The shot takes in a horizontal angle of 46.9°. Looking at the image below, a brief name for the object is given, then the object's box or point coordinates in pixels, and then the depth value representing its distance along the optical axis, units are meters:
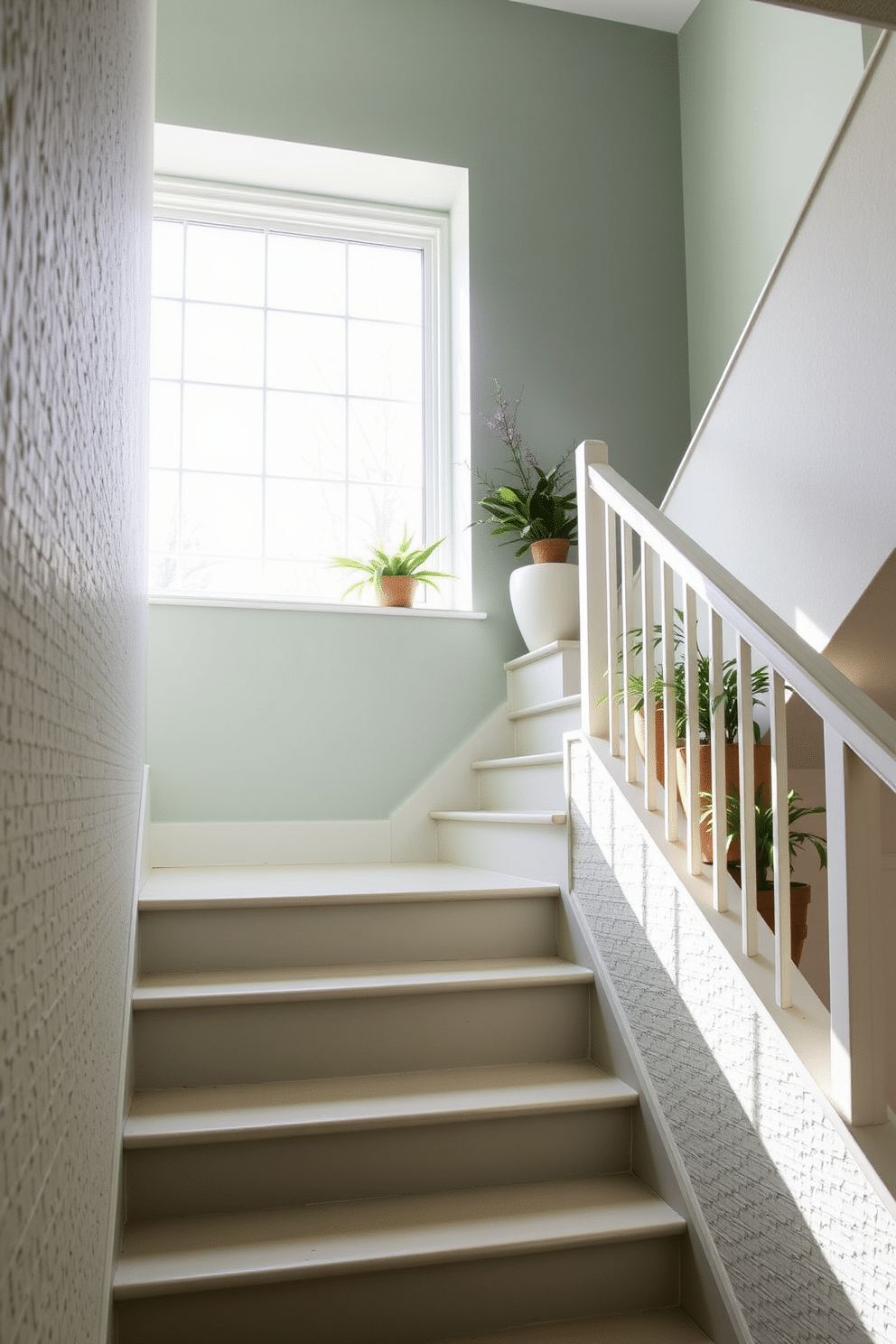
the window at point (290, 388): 3.93
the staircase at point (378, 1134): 1.75
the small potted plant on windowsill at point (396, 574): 3.75
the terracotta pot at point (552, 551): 3.53
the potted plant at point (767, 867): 2.07
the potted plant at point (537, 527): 3.45
